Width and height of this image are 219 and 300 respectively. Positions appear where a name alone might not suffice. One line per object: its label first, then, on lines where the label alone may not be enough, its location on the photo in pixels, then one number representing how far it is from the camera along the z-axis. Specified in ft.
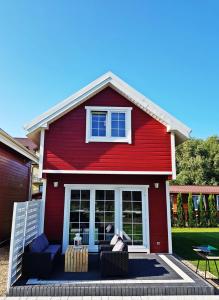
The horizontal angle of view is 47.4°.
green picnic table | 21.53
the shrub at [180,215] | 66.33
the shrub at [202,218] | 67.00
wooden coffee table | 21.34
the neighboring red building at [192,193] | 71.46
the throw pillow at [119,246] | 20.79
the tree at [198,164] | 116.98
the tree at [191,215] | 65.87
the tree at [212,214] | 67.31
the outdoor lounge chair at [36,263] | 19.47
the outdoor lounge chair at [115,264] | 19.81
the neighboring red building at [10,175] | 33.50
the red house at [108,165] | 27.73
